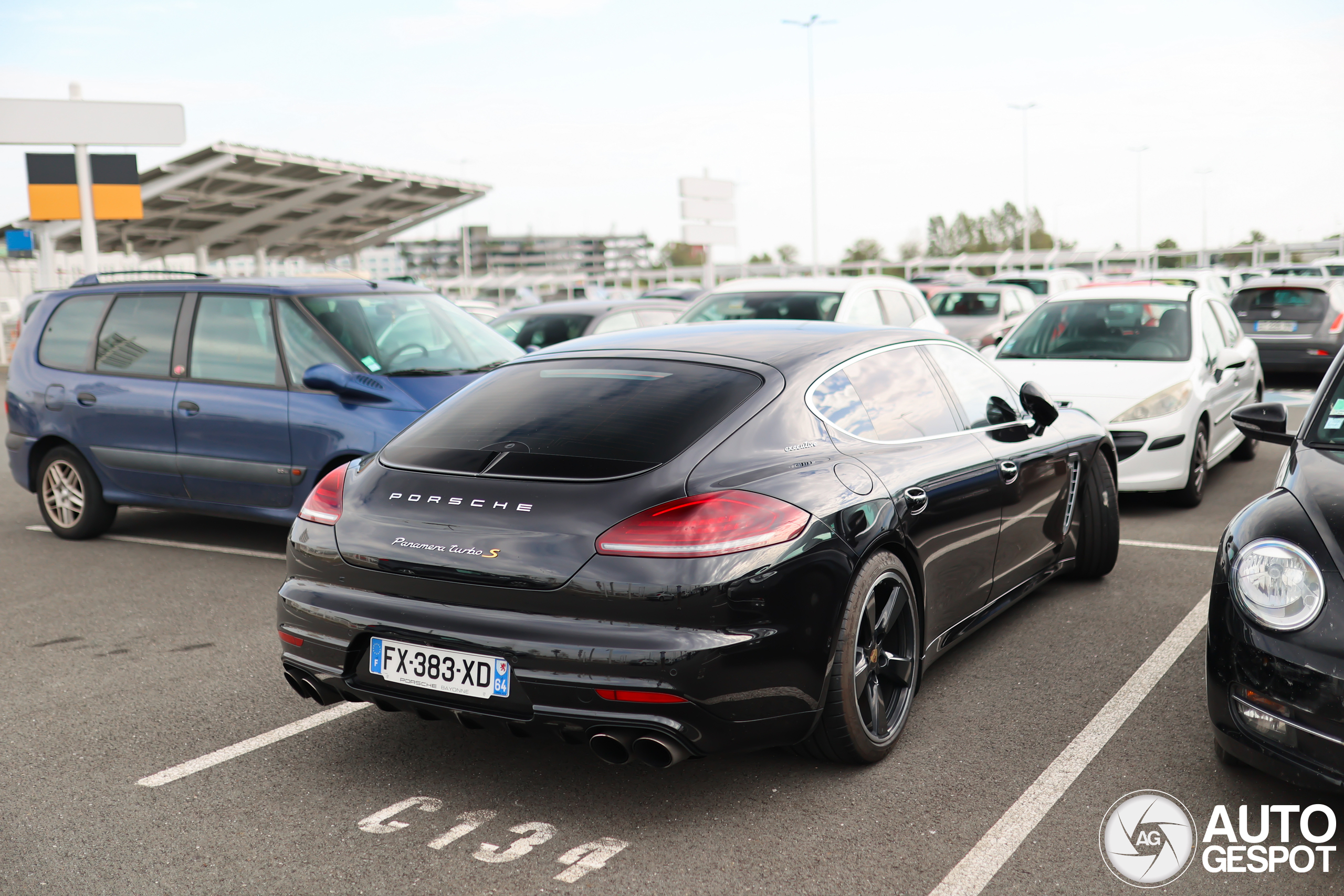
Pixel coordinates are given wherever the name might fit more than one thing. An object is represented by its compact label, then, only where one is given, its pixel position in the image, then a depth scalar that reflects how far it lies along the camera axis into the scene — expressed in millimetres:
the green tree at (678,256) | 137375
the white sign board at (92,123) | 22000
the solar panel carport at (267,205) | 34375
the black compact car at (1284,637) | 2906
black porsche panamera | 3088
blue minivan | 6441
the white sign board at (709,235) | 26719
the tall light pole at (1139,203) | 74000
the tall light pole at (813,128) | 45469
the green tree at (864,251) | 91812
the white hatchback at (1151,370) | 7555
